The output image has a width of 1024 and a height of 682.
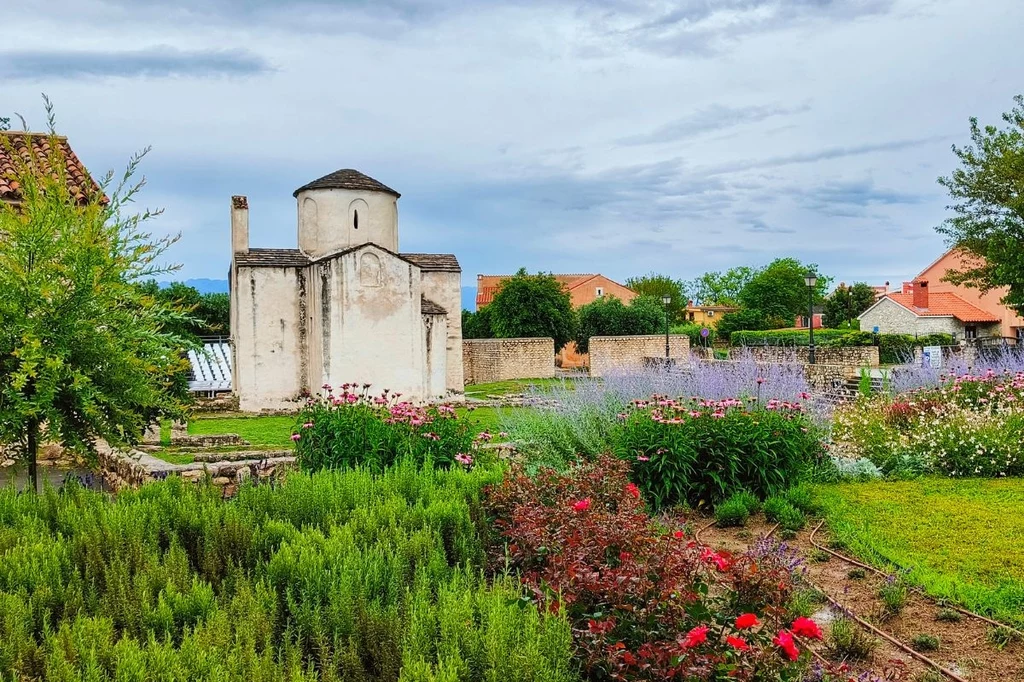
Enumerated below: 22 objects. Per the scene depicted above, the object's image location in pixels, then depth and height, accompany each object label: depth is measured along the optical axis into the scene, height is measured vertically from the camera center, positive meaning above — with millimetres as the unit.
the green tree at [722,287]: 96000 +7768
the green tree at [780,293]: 81375 +5784
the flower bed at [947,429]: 9664 -1068
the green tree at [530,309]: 43125 +2620
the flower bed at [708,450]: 7879 -941
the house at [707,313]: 81925 +4096
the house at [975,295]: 50062 +3022
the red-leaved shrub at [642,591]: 3129 -1033
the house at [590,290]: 68625 +5684
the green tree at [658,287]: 77512 +6587
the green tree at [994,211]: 28609 +4871
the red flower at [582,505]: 4324 -777
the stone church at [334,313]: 22453 +1464
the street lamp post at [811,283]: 24759 +2121
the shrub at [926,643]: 4602 -1667
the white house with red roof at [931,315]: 49938 +1819
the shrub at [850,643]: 4395 -1590
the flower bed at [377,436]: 7699 -688
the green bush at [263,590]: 2873 -955
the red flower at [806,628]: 2936 -991
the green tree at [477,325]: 47031 +2057
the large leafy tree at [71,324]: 5988 +379
